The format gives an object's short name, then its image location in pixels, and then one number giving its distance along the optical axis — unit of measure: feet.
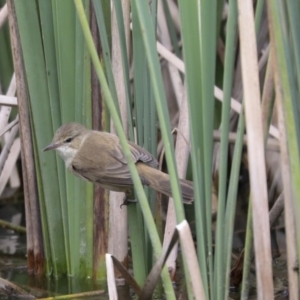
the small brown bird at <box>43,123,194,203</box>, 18.11
